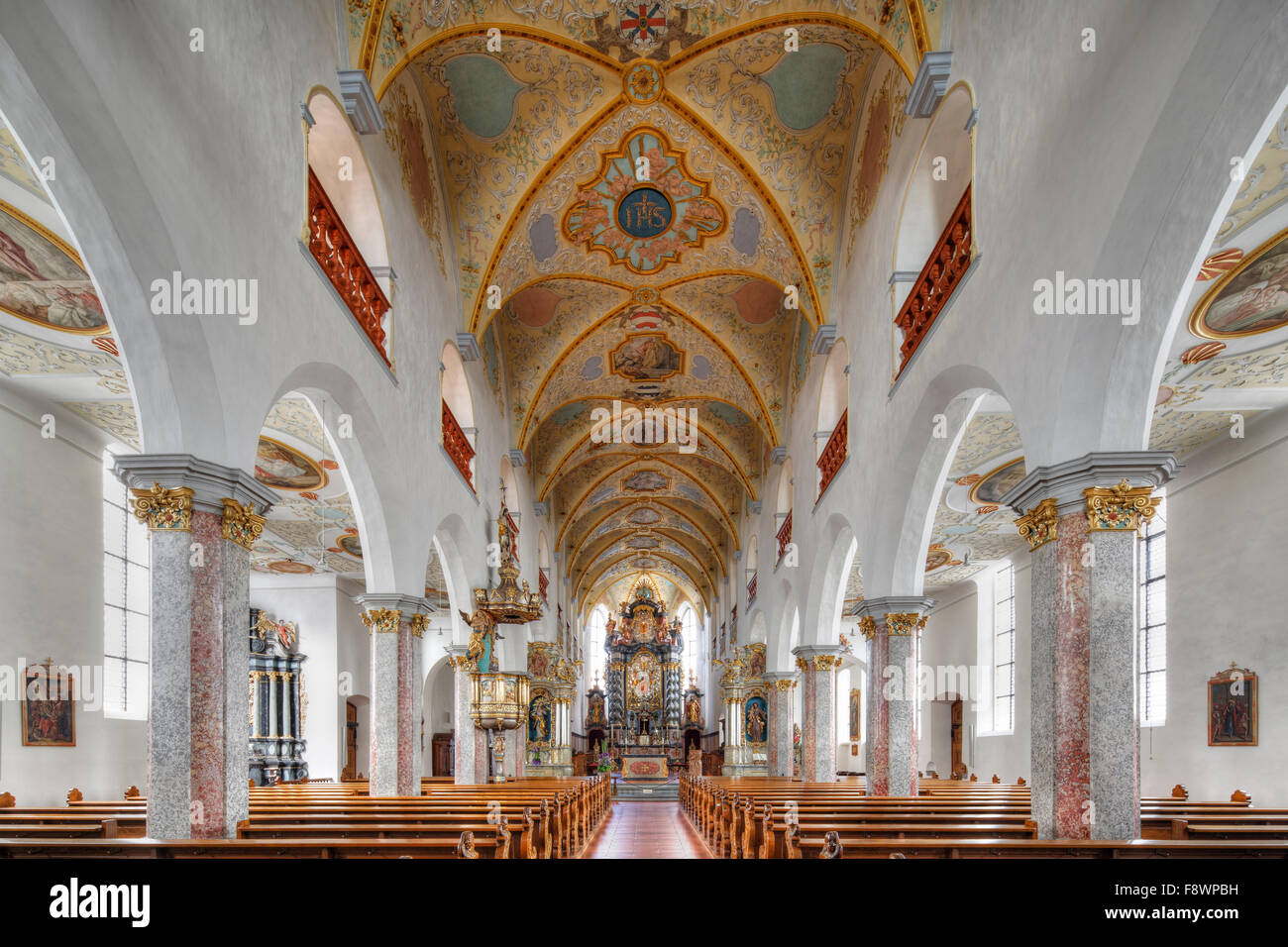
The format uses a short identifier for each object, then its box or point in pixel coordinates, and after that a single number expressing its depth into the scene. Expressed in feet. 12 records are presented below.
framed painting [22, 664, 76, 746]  40.63
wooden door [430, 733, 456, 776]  101.24
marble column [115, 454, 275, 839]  21.17
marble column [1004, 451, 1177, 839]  21.42
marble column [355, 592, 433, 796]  40.22
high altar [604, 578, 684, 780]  157.58
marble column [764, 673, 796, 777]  76.82
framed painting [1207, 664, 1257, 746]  43.55
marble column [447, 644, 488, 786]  56.24
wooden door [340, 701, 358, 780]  84.28
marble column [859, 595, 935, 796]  40.57
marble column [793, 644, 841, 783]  57.11
